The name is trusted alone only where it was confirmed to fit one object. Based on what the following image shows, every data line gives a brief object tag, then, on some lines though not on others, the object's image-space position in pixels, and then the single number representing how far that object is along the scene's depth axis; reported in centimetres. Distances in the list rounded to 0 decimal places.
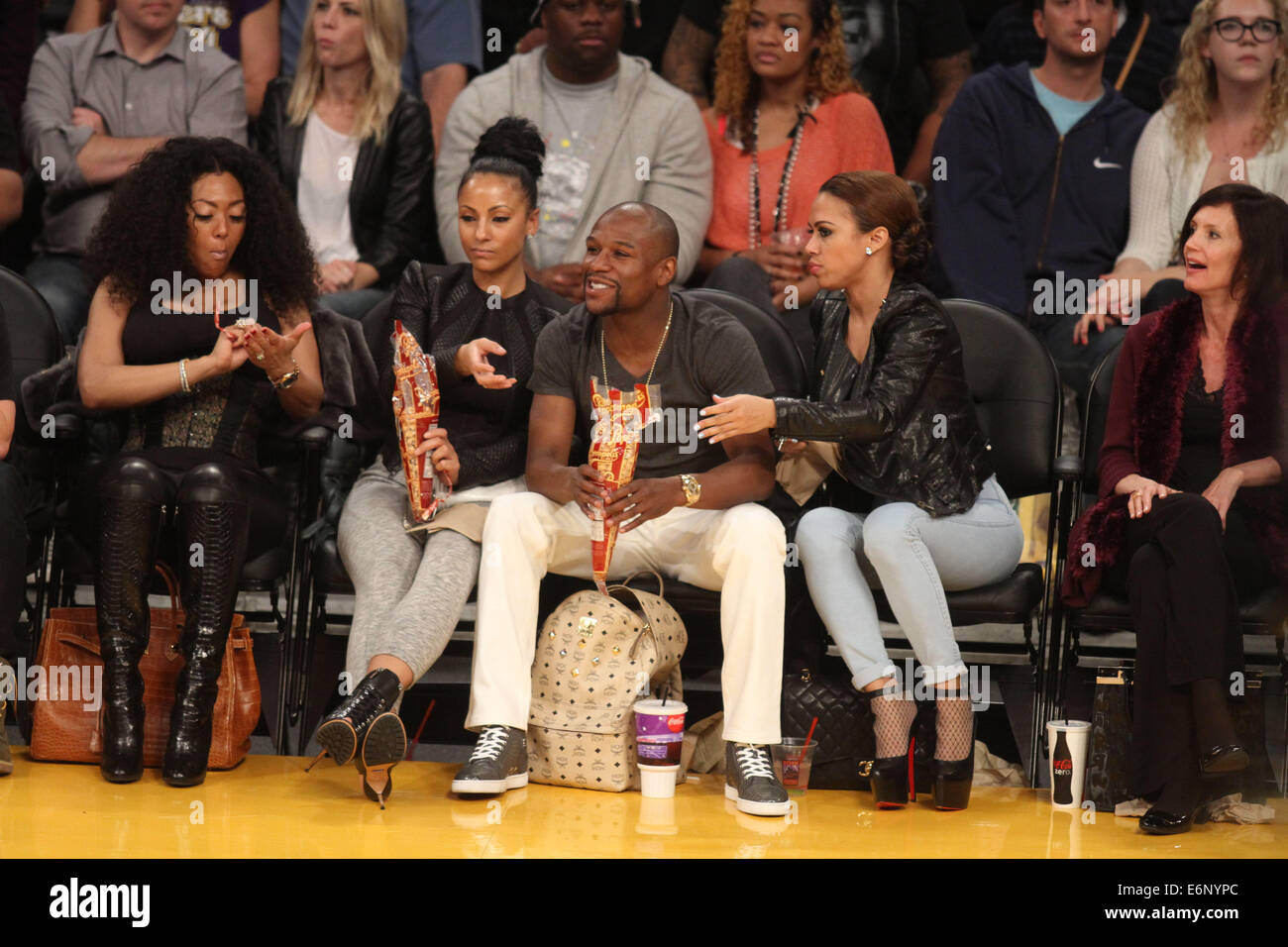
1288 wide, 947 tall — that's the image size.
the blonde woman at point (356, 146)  973
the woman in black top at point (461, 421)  710
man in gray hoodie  950
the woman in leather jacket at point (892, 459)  702
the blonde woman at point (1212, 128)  934
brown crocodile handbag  711
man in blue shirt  948
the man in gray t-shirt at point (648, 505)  695
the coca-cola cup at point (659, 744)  692
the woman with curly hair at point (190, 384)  688
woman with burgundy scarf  663
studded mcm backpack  708
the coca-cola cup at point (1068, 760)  699
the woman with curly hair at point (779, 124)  960
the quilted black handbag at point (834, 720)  719
